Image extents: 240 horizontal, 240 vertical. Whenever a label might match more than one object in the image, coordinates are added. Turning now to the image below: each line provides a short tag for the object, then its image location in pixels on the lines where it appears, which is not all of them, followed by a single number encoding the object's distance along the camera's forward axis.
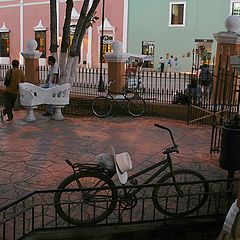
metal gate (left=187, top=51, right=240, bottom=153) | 9.98
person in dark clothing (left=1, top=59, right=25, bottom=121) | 10.20
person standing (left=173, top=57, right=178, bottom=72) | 30.62
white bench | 10.22
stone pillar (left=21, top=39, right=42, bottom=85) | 14.15
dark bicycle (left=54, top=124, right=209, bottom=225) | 4.49
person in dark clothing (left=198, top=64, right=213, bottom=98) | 11.29
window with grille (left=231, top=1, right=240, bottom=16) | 28.77
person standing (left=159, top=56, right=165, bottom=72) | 30.61
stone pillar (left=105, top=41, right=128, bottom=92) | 12.93
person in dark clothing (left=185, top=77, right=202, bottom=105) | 10.93
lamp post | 14.18
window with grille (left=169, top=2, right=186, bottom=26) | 30.55
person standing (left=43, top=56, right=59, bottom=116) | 10.88
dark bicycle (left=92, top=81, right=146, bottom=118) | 11.62
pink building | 32.72
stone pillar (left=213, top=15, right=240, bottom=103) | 10.71
